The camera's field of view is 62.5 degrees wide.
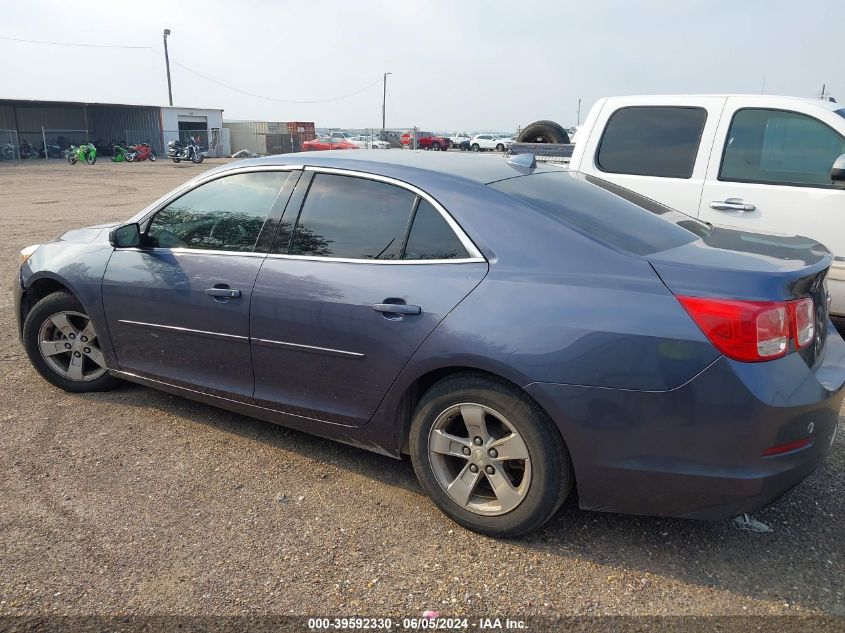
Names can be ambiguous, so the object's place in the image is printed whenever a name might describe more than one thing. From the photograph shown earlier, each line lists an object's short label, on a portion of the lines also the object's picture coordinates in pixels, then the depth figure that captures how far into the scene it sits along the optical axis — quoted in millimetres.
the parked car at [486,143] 53766
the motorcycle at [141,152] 38031
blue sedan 2549
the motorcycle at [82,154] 34438
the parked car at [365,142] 34312
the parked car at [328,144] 34969
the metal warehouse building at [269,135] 46469
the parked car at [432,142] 46969
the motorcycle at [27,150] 40062
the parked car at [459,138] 58500
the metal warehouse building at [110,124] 43406
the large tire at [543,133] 9742
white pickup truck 5152
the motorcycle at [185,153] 36688
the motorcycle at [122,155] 37656
